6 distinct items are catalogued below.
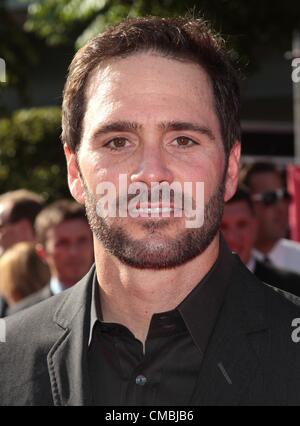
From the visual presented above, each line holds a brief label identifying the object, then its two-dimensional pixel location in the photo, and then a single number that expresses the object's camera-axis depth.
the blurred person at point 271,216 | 6.86
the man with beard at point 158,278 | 2.47
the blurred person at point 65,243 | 6.09
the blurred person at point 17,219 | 6.84
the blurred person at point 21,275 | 6.18
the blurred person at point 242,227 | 5.89
